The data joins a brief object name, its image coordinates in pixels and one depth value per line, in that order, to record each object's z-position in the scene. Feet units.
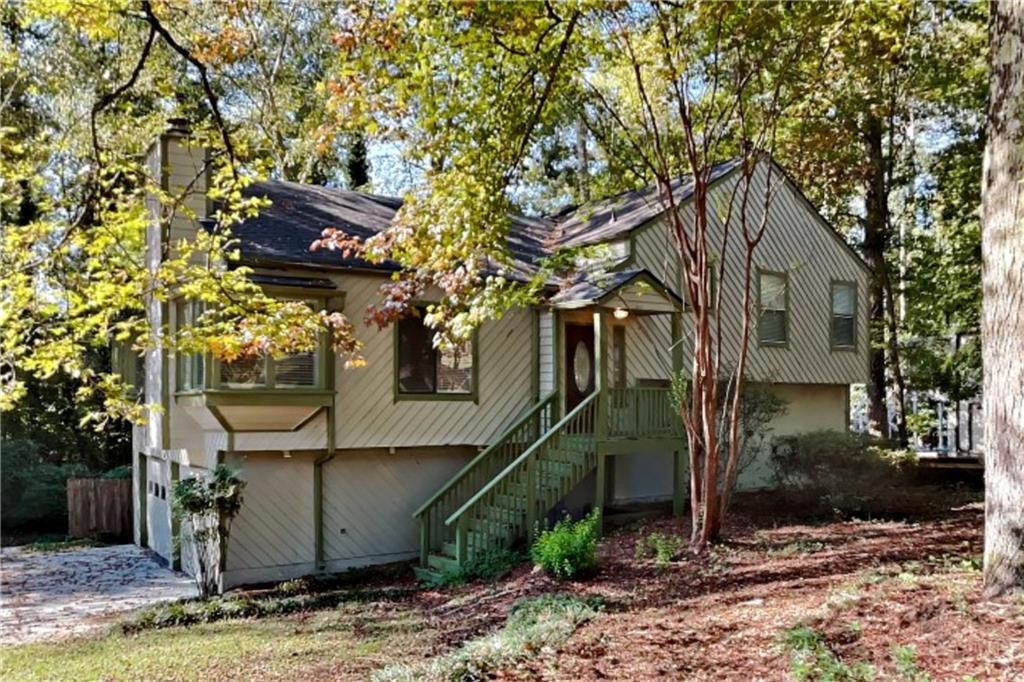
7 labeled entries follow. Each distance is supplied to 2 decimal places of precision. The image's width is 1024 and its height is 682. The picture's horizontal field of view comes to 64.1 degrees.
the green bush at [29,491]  55.57
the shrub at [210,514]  33.64
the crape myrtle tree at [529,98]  26.68
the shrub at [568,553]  30.12
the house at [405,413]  36.91
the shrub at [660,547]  30.48
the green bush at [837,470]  40.91
